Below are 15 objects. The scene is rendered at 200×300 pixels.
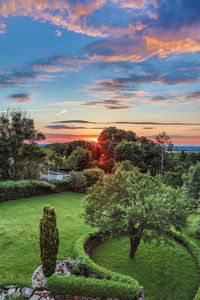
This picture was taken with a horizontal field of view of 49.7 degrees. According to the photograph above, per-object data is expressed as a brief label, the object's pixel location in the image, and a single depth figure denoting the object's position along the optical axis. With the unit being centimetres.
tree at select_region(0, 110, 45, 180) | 2795
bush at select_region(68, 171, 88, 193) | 2863
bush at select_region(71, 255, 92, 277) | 903
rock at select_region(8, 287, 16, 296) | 746
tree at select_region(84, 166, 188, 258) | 905
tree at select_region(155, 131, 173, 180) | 3519
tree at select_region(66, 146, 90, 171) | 4116
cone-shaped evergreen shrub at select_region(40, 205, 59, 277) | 775
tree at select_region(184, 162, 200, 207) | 2294
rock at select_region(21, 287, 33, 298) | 737
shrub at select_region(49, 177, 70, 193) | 2775
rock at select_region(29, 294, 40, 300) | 723
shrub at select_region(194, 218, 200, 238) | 1491
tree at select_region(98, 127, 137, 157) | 4209
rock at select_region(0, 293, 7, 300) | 721
